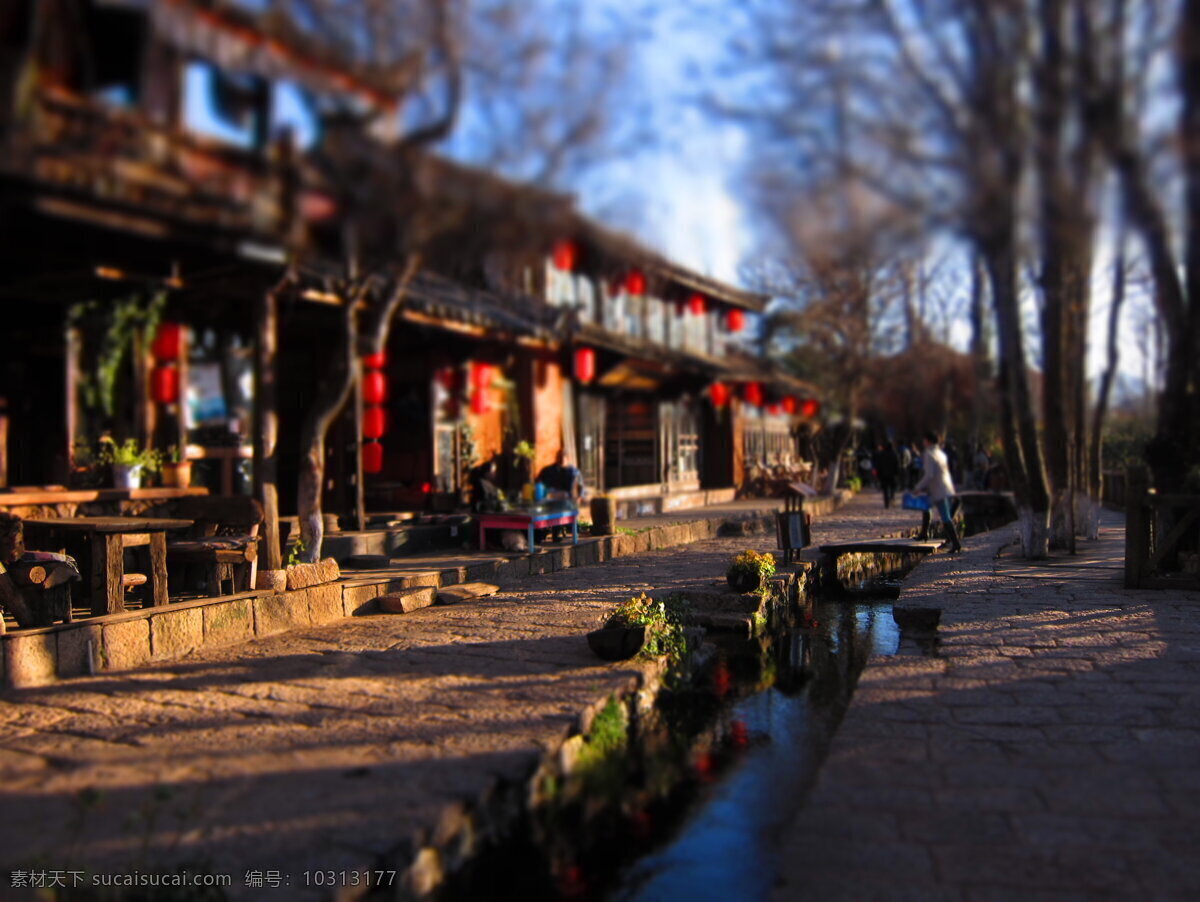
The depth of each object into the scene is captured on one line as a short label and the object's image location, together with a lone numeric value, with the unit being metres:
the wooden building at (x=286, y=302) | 3.69
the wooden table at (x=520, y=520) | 11.52
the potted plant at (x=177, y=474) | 10.02
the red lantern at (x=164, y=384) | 10.27
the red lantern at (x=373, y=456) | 12.45
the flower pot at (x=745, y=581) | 8.87
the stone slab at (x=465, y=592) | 8.70
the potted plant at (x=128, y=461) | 9.34
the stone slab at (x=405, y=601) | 8.19
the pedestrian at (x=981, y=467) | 22.64
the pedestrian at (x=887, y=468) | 23.03
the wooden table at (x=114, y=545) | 6.41
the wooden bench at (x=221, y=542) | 7.39
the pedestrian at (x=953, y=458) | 27.04
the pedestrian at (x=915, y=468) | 27.73
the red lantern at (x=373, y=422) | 12.46
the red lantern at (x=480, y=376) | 14.22
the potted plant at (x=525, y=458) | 15.32
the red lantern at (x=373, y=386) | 12.23
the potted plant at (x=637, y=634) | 6.14
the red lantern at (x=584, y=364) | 16.34
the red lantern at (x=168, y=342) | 10.10
